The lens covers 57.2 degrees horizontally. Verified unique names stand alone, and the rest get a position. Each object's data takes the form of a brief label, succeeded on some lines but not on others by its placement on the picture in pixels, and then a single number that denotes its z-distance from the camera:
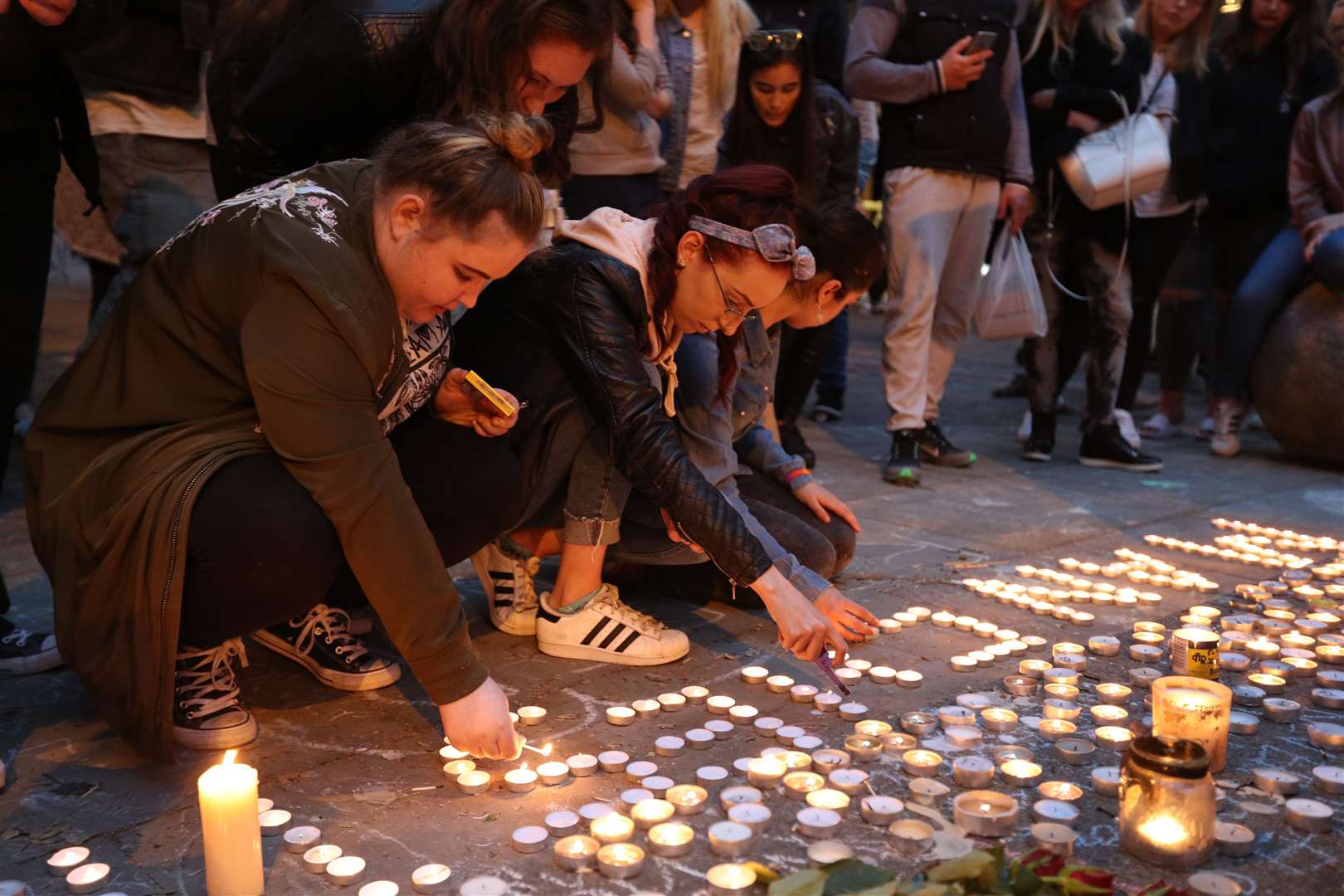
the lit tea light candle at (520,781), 2.07
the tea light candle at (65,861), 1.76
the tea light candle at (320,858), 1.78
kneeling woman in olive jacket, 1.90
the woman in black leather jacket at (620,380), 2.48
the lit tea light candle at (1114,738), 2.25
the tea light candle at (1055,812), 1.93
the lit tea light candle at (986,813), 1.89
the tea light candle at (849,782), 2.04
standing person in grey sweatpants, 4.56
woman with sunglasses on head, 4.43
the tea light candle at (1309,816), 1.90
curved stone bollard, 5.16
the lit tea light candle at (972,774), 2.06
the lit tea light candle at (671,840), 1.83
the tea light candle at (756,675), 2.61
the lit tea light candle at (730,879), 1.73
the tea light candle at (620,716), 2.34
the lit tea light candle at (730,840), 1.82
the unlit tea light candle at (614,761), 2.14
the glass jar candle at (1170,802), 1.75
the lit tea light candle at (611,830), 1.85
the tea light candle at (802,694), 2.49
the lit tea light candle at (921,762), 2.13
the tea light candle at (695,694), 2.49
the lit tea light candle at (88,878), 1.69
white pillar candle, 1.59
